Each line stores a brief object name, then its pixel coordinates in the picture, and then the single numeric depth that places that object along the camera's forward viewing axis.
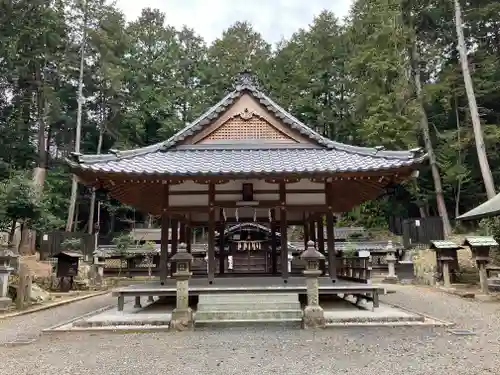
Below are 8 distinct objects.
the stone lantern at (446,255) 14.86
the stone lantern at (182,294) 7.26
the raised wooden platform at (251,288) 8.18
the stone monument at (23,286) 10.40
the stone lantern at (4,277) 9.96
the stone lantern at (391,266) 18.64
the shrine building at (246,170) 8.56
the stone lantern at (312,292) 7.19
